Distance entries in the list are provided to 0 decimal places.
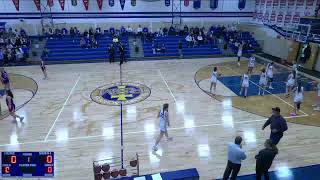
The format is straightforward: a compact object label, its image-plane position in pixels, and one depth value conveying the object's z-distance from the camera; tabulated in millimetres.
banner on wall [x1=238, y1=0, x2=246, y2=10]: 28359
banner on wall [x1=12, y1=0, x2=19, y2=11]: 25109
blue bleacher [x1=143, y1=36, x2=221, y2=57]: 24172
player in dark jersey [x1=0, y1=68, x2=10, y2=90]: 14445
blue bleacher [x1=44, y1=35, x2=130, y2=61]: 22969
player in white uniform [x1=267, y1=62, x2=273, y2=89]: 14667
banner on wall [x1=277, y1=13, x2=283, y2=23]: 23978
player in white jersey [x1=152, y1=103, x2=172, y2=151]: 8883
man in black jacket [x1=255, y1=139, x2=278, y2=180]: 6426
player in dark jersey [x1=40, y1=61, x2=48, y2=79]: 17297
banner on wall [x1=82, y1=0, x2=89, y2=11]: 26041
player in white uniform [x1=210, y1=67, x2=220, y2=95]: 13936
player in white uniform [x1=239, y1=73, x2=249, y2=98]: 13596
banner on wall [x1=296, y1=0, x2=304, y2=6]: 21812
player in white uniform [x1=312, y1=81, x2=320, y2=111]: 12601
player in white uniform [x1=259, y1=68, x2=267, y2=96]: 14164
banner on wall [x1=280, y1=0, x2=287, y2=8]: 23247
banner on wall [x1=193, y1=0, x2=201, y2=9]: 27734
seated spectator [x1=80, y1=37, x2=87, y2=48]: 24119
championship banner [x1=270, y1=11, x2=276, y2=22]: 24858
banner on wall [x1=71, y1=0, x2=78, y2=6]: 25998
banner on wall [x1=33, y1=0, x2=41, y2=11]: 25359
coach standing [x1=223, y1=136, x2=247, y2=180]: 6555
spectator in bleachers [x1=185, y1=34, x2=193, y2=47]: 25197
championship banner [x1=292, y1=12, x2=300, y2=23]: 22191
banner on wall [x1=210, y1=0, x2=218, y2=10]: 28047
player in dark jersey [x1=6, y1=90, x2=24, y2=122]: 11062
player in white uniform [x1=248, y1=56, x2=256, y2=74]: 16967
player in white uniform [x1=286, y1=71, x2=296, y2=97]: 13625
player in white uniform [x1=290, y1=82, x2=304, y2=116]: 11555
